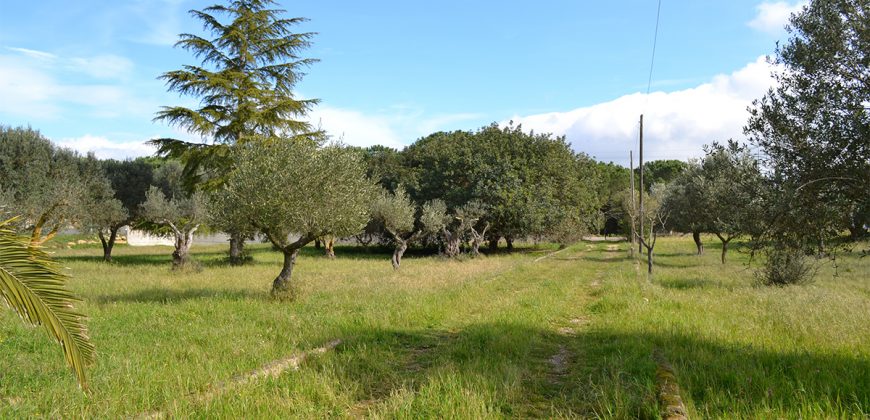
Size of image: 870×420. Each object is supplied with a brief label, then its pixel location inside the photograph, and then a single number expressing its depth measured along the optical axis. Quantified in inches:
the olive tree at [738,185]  381.1
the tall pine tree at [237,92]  1071.6
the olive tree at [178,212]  1122.0
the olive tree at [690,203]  1396.4
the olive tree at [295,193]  586.2
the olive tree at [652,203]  1606.8
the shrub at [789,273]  710.5
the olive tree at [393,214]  1184.8
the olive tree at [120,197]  1203.2
